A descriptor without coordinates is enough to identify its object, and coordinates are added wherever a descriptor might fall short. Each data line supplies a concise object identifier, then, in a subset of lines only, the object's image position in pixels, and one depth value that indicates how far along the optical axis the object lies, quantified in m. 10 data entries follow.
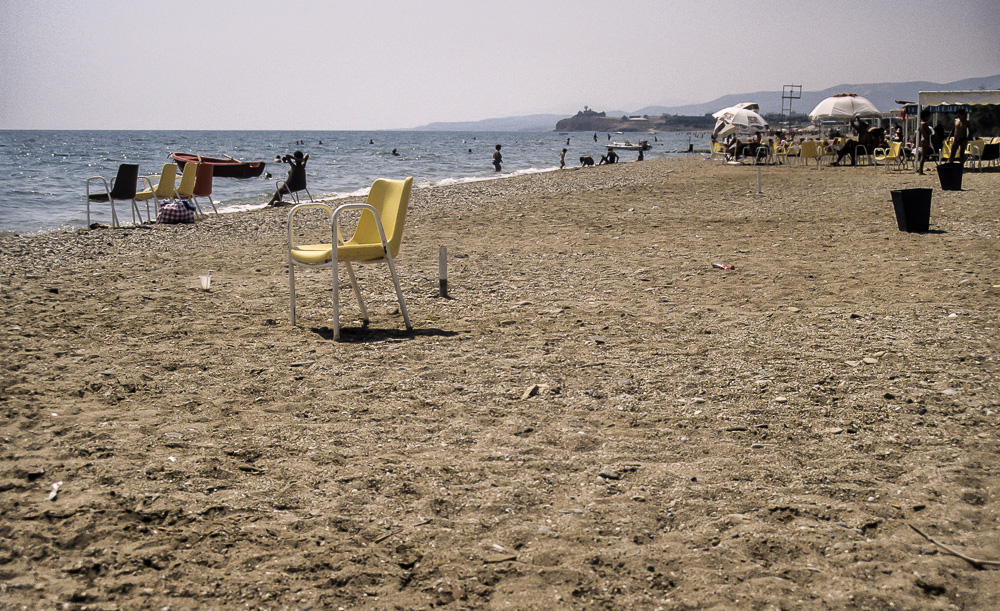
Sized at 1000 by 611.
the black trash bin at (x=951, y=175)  12.02
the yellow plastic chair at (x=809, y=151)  20.59
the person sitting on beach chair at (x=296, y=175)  15.02
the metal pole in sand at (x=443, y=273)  5.84
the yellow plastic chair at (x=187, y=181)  12.05
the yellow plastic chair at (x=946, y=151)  16.72
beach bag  12.09
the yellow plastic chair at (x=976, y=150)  16.45
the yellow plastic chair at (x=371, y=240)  4.71
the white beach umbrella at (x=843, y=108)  20.58
